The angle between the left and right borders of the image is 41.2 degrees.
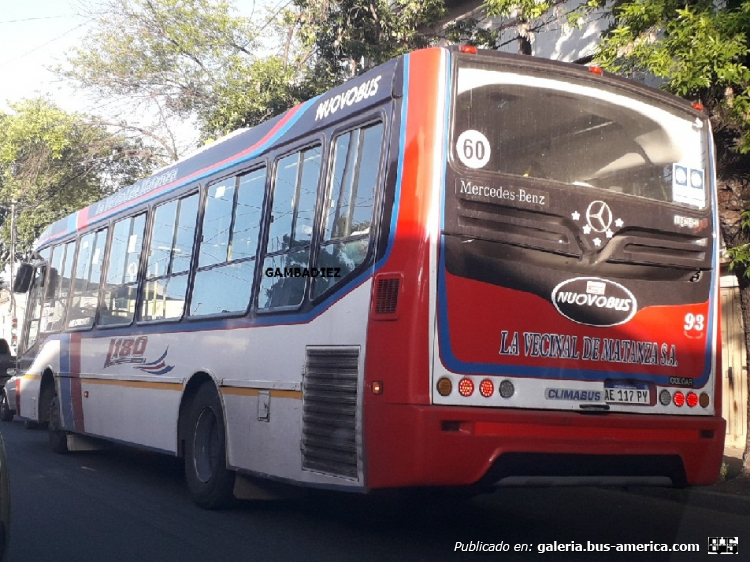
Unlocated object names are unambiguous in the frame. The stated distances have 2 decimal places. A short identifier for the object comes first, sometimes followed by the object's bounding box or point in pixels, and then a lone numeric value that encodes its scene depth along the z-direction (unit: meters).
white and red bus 6.01
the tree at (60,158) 29.50
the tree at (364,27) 16.48
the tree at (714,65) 9.18
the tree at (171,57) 26.48
